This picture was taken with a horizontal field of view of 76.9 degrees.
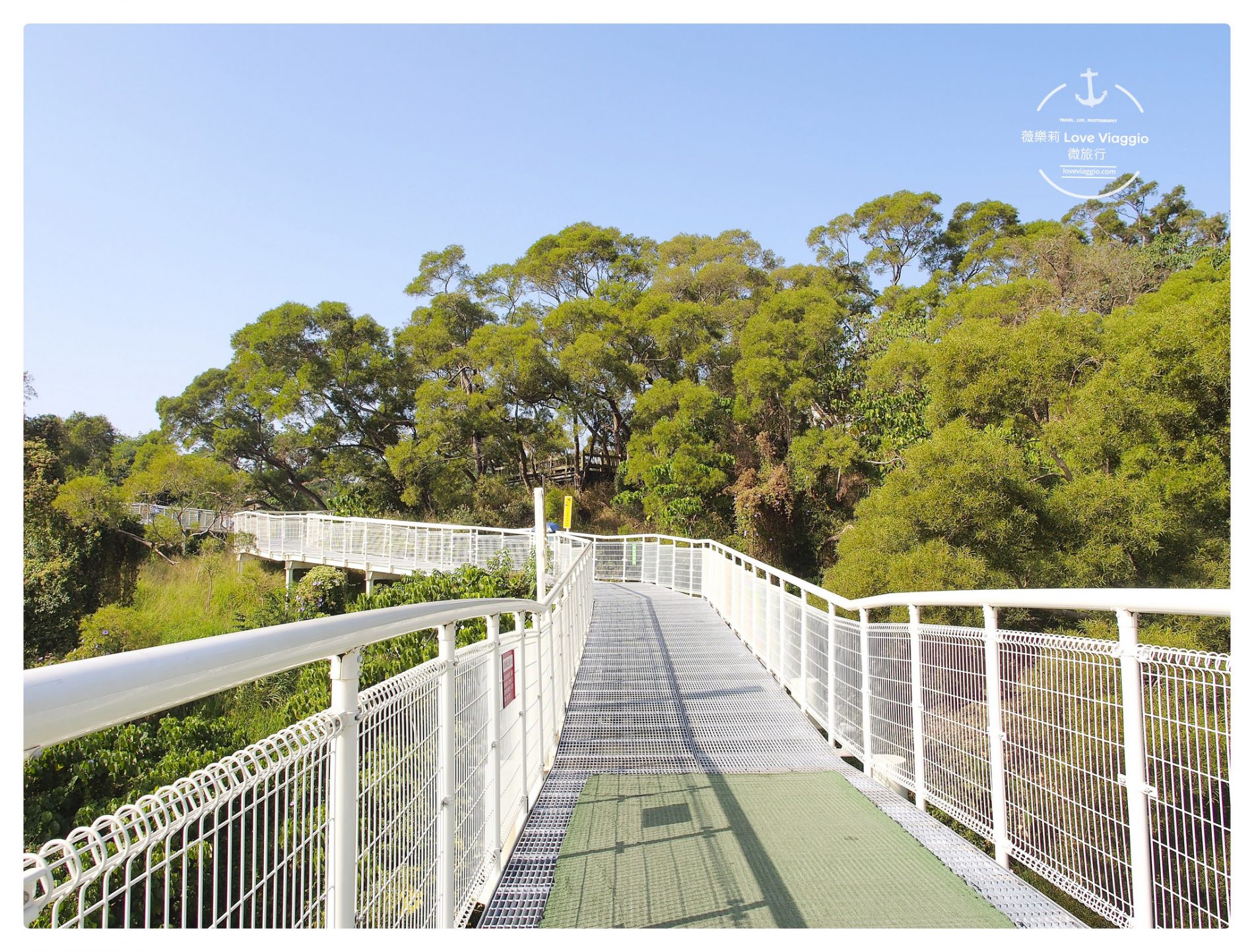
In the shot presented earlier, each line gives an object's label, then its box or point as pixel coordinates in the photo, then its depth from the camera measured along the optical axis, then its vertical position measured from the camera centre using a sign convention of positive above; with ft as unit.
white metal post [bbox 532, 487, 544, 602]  30.91 -1.14
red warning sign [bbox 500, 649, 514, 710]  11.89 -2.80
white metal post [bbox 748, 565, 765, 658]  31.22 -4.98
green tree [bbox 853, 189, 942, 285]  112.88 +38.65
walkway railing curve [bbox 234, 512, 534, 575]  64.08 -4.15
